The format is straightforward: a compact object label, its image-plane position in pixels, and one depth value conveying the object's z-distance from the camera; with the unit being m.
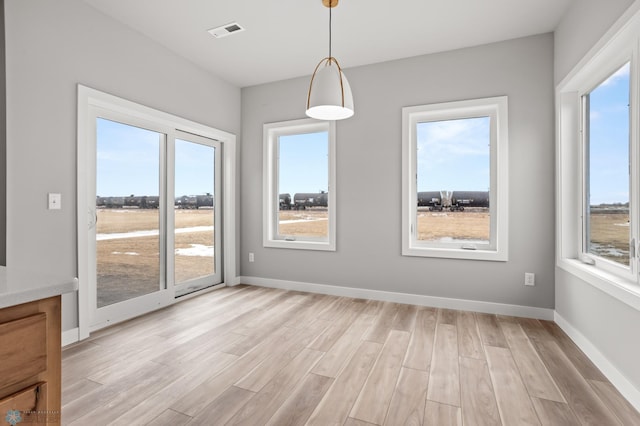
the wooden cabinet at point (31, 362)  0.80
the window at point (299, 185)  4.25
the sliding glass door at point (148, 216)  3.01
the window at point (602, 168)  2.02
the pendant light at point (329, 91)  2.27
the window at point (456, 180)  3.43
